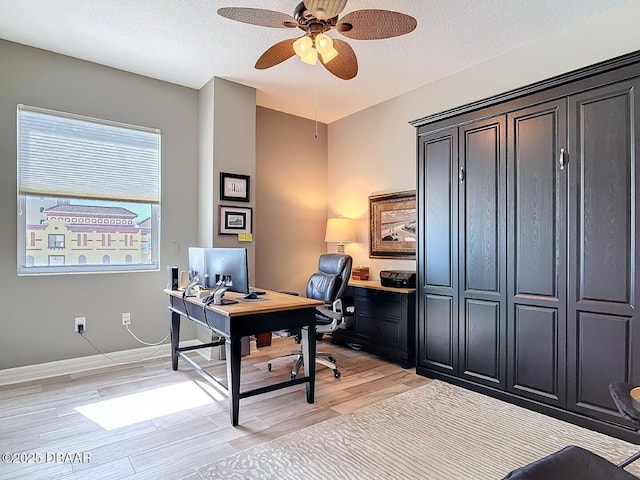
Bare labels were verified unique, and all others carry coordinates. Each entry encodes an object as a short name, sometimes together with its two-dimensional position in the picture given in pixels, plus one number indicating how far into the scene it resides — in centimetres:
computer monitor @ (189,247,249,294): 278
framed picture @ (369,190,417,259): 415
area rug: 196
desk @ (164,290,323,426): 240
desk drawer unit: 360
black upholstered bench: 119
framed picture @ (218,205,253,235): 393
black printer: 371
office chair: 339
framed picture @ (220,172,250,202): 393
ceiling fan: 210
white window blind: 326
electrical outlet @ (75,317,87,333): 345
